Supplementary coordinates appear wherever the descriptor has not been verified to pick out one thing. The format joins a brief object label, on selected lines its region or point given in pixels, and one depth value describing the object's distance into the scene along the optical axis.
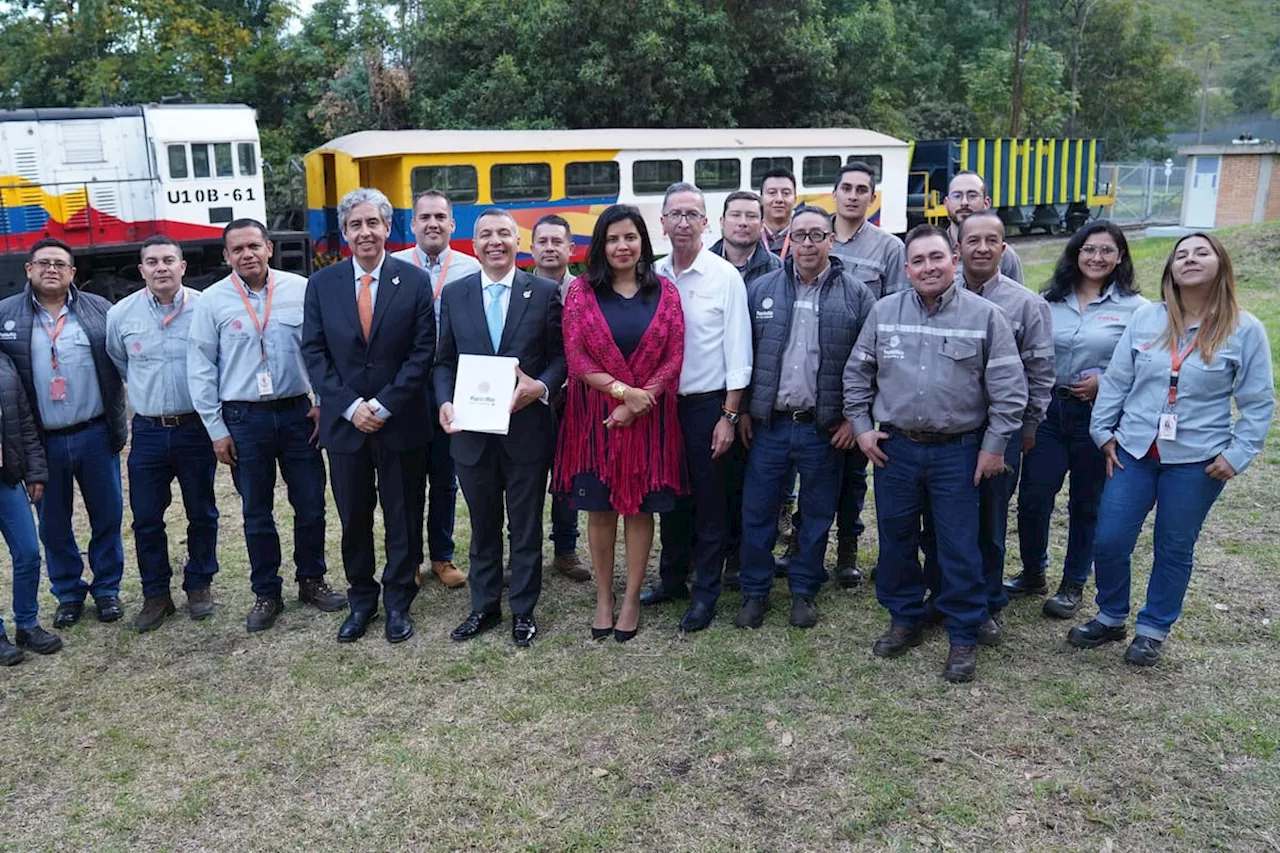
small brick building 21.33
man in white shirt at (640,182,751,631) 4.47
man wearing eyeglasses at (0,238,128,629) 4.71
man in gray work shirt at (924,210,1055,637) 4.22
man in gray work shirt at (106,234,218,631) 4.77
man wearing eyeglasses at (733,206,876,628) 4.40
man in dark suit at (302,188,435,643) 4.48
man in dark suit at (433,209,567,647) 4.45
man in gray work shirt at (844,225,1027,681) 3.99
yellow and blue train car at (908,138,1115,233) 22.42
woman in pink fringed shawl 4.30
